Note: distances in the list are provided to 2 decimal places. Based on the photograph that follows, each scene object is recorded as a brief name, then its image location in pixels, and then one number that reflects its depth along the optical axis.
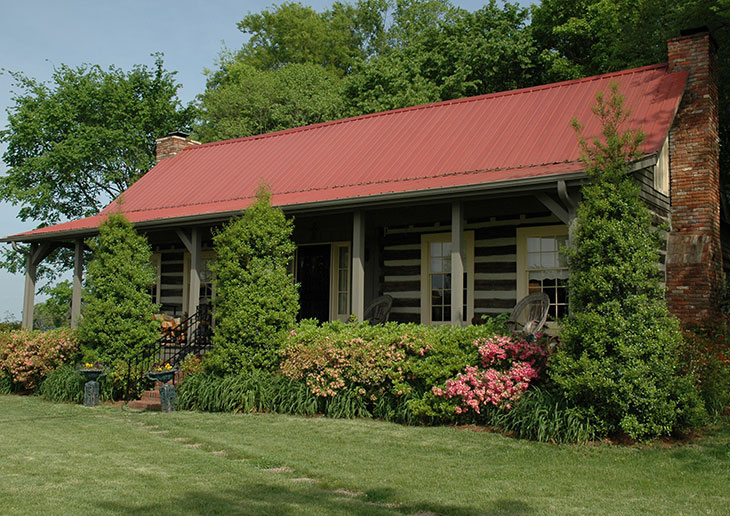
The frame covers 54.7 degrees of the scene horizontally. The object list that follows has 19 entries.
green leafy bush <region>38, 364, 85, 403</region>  12.64
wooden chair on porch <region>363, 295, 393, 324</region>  13.54
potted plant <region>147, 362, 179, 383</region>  11.20
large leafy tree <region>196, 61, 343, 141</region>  28.27
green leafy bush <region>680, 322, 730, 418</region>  8.70
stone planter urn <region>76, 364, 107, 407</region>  12.02
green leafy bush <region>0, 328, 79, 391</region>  13.73
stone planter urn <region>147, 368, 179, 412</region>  10.86
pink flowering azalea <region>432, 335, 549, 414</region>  8.71
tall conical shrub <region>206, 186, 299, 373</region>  11.11
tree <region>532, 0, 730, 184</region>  15.79
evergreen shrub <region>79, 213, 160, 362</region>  12.91
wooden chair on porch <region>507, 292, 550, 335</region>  11.06
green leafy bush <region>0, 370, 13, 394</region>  14.28
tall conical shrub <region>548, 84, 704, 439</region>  7.82
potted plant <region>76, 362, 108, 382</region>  12.09
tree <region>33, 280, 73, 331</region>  30.11
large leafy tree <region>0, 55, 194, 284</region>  28.05
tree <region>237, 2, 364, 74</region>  39.06
